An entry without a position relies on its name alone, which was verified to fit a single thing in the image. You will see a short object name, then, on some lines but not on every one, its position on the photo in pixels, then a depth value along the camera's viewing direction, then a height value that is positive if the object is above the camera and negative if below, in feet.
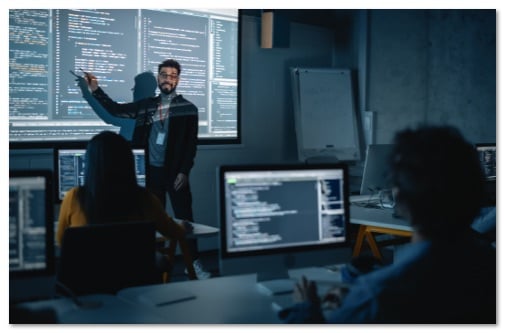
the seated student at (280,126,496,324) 4.75 -0.66
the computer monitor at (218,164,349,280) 6.94 -0.60
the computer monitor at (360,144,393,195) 13.47 -0.03
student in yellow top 8.75 -0.36
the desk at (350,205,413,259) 12.16 -1.14
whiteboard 20.15 +1.70
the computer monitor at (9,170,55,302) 6.22 -0.70
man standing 16.82 +0.80
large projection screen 14.65 +2.68
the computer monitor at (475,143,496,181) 15.80 +0.20
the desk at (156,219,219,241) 10.85 -1.21
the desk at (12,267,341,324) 6.19 -1.50
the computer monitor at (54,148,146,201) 11.41 -0.10
